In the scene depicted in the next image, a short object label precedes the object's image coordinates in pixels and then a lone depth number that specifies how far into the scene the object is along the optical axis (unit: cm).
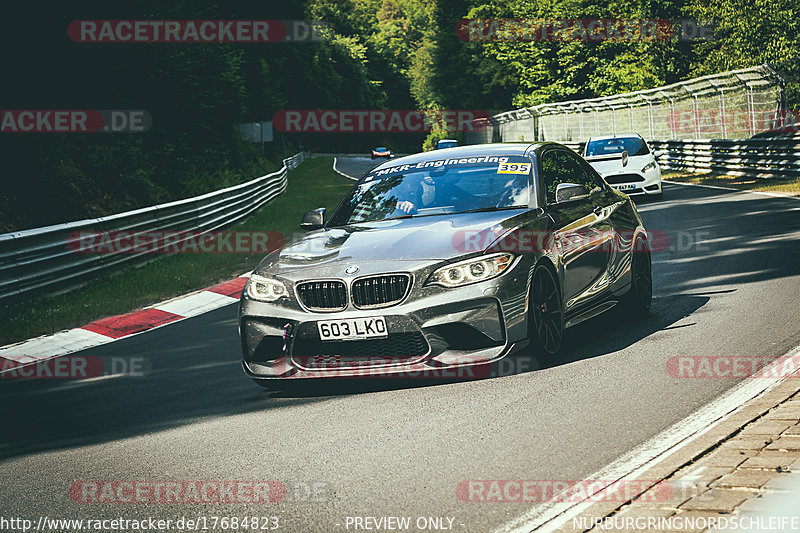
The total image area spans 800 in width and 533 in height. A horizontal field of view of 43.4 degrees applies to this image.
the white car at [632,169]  2234
